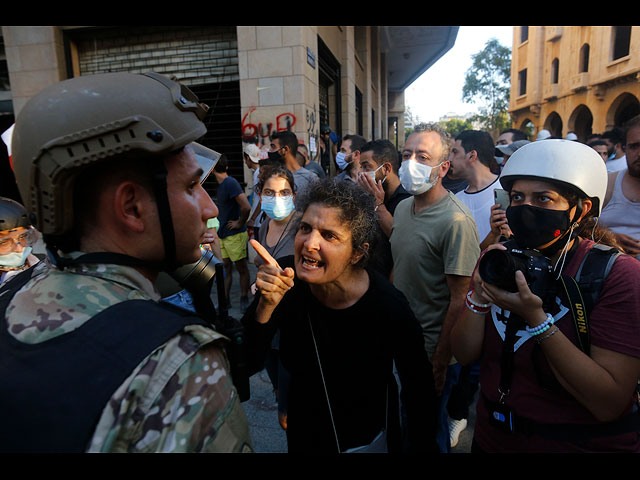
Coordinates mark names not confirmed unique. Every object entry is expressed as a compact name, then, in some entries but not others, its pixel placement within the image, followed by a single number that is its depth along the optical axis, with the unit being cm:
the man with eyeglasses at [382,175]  328
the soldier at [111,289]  73
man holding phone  331
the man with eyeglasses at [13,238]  255
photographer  136
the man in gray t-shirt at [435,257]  233
